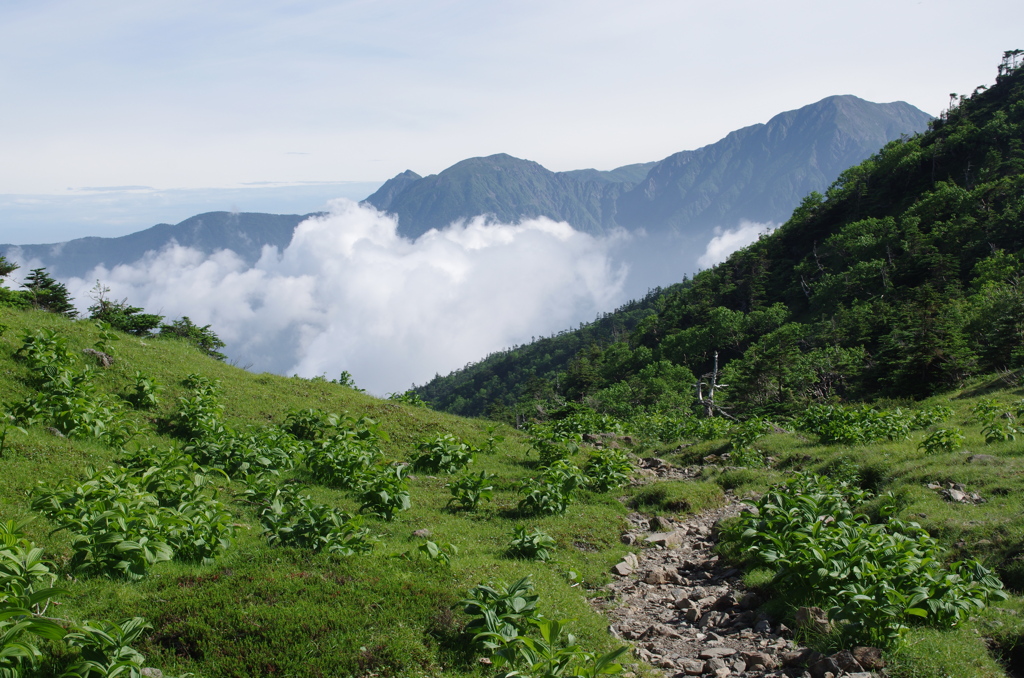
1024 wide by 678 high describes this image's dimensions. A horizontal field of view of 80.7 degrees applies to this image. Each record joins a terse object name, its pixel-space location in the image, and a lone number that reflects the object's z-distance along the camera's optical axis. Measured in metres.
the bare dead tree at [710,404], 38.22
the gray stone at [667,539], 11.44
